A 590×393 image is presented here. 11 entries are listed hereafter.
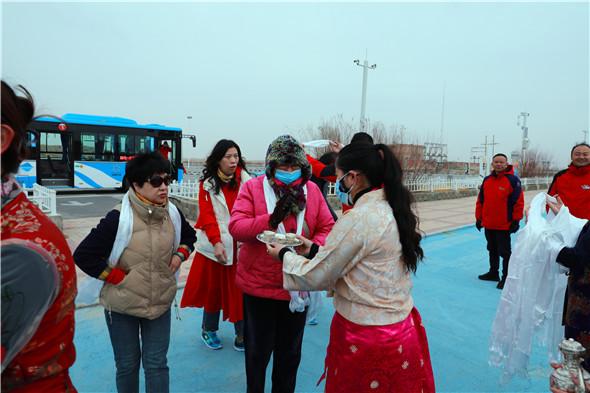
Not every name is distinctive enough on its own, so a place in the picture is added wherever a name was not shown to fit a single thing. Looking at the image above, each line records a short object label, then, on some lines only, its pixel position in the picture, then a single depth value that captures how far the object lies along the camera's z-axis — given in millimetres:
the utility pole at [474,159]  35581
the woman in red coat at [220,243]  3131
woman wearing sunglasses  2055
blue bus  14172
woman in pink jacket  2256
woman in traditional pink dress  1661
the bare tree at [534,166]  31297
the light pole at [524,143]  30062
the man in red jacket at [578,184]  4520
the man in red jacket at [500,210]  5301
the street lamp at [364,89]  16172
